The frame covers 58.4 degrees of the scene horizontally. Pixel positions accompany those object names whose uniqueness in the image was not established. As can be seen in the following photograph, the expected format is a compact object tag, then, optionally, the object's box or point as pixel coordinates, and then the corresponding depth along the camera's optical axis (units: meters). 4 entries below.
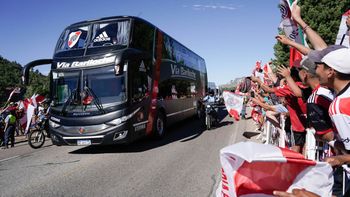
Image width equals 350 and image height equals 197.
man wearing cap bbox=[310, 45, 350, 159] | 2.16
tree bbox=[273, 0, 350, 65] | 22.70
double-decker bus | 8.59
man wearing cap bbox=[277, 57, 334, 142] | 2.70
